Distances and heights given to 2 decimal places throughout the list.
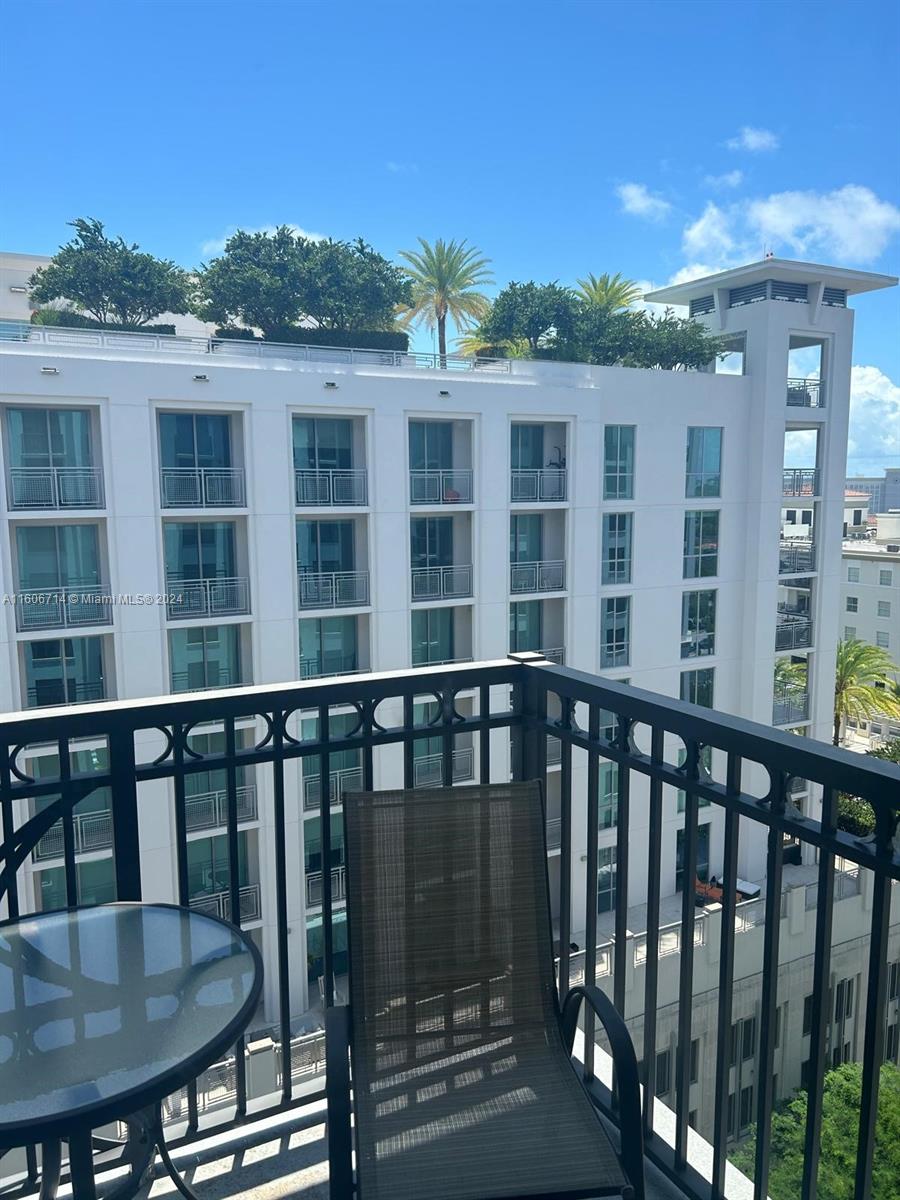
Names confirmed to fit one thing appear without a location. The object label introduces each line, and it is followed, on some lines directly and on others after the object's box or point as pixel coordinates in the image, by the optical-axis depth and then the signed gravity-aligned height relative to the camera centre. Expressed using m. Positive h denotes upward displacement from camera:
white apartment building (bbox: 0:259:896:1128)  11.91 -0.64
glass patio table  1.04 -0.73
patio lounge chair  1.40 -0.89
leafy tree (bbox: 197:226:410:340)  18.33 +4.42
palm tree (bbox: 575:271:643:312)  23.77 +5.61
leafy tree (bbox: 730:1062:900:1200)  7.77 -6.40
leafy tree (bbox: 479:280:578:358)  19.70 +4.07
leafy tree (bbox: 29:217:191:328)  17.41 +4.38
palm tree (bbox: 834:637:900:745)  19.61 -4.60
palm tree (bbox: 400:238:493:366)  23.61 +5.77
